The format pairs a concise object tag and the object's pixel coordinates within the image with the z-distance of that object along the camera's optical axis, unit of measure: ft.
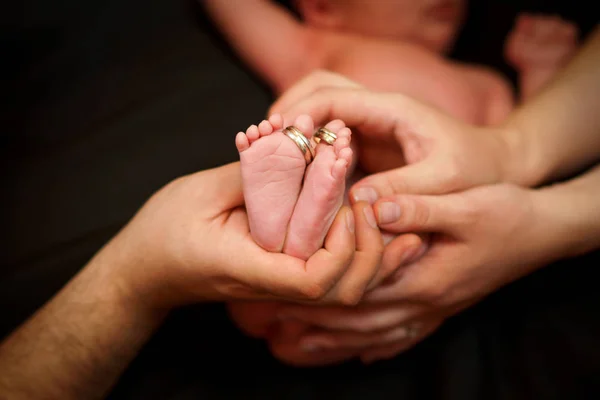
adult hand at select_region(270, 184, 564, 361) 2.45
